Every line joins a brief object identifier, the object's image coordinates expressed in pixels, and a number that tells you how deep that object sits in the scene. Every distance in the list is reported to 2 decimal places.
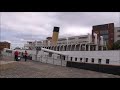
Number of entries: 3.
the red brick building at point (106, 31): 33.09
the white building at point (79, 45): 19.03
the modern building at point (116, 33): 32.40
